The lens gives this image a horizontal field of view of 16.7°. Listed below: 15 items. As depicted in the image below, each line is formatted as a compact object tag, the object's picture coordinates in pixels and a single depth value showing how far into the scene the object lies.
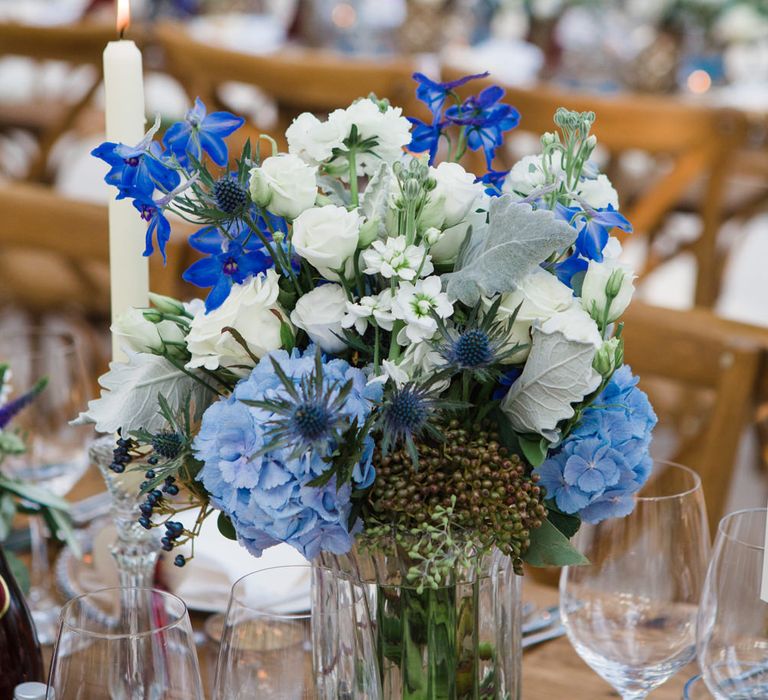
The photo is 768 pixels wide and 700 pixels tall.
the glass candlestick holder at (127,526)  1.49
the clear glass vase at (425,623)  1.27
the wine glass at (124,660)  1.23
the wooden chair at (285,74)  3.82
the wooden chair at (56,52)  4.44
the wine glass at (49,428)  1.68
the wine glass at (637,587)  1.41
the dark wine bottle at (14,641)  1.43
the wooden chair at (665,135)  3.39
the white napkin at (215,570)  1.58
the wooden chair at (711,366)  1.84
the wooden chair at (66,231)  2.44
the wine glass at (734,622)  1.36
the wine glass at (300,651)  1.27
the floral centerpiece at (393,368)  1.23
